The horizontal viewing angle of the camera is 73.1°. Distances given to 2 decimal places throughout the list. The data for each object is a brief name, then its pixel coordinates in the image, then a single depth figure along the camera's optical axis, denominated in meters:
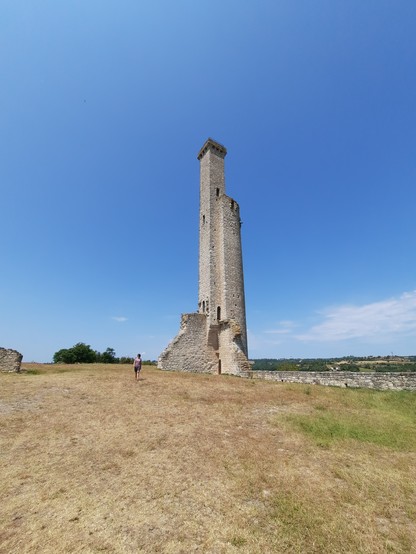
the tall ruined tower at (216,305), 25.47
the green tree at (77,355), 39.75
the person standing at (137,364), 17.80
